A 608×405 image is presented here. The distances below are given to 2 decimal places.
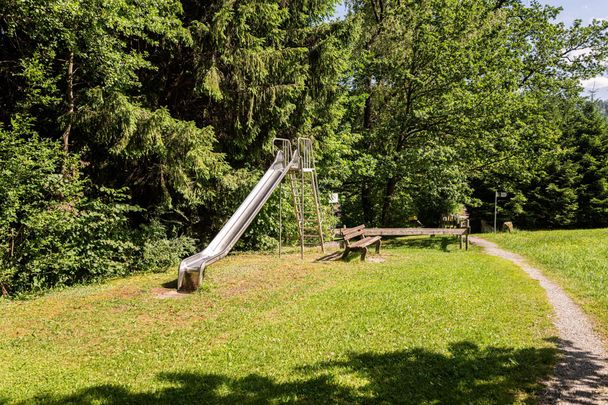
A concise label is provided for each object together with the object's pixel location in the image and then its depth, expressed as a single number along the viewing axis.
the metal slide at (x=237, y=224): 8.31
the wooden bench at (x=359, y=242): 11.32
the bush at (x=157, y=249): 11.08
